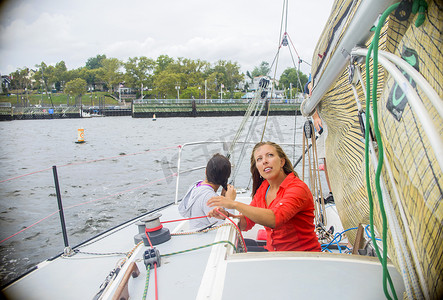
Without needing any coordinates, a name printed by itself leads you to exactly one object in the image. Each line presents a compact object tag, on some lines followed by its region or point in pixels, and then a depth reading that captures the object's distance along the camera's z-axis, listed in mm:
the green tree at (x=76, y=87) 74750
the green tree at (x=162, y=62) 77750
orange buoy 22141
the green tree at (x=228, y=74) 77444
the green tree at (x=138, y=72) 75312
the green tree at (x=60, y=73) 85750
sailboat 841
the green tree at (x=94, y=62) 108438
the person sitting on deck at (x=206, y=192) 2084
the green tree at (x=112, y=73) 77500
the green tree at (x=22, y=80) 67075
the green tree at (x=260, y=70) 96812
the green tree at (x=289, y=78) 73812
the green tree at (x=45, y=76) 80188
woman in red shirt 1523
